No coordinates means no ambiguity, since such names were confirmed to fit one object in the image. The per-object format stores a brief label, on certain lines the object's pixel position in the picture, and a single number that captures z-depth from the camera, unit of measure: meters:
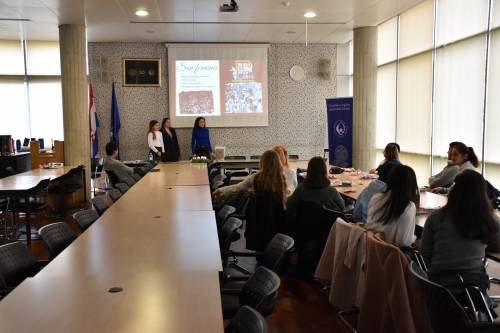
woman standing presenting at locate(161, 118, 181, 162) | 11.20
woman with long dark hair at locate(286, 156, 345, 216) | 4.49
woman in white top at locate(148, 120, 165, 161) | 10.82
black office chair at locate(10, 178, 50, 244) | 6.03
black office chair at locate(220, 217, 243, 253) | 3.49
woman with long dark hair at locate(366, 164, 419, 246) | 3.34
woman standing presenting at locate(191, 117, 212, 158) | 11.16
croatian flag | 10.55
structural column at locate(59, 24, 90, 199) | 8.80
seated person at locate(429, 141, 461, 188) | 5.73
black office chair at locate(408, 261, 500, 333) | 2.27
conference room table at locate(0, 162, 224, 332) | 1.78
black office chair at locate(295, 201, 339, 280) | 4.41
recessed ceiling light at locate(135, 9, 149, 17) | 8.04
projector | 7.09
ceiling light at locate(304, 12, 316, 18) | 8.45
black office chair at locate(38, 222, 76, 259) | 3.24
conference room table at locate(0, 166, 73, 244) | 5.78
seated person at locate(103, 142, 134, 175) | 7.68
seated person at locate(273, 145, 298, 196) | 5.94
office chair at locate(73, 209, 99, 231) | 3.83
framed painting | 11.41
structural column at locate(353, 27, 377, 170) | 9.57
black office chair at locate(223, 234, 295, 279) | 2.71
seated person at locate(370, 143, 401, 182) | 5.70
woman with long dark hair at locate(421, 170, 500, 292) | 2.84
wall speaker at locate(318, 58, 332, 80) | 11.96
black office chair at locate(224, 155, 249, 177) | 9.67
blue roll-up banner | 10.03
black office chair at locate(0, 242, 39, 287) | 2.78
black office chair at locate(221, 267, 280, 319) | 2.09
